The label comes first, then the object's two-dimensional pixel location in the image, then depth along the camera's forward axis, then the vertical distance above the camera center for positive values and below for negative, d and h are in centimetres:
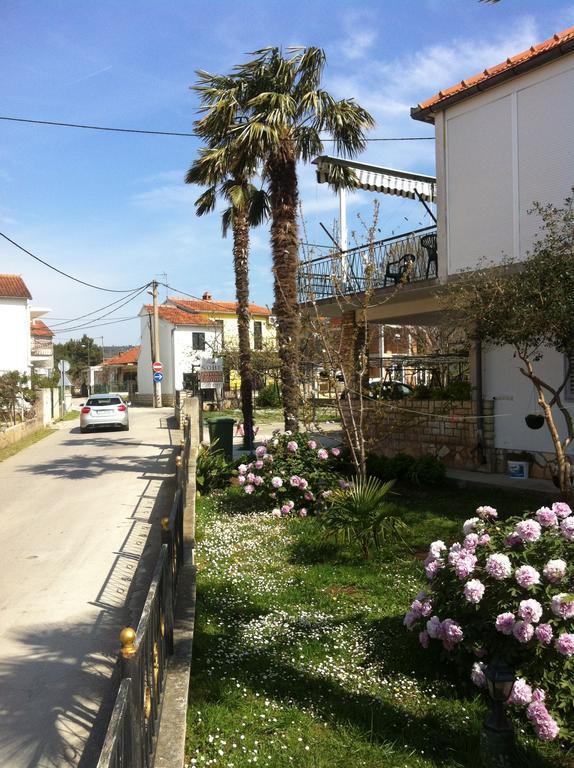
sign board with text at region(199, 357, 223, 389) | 2275 -7
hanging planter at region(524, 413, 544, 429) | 1129 -92
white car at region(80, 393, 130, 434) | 2570 -144
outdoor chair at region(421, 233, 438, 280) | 1328 +241
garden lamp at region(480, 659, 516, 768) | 308 -171
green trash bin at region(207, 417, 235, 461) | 1534 -134
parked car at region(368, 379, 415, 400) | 1405 -46
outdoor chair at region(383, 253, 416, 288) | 1295 +207
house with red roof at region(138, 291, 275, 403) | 4638 +270
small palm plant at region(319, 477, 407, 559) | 757 -173
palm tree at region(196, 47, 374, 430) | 1227 +458
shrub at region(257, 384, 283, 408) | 3666 -141
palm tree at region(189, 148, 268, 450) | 1622 +437
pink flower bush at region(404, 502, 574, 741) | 374 -147
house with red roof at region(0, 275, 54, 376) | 3775 +296
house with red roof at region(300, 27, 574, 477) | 1054 +285
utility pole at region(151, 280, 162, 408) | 4059 +173
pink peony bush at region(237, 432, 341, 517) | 991 -158
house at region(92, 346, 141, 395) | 6562 +42
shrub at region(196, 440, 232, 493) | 1199 -180
